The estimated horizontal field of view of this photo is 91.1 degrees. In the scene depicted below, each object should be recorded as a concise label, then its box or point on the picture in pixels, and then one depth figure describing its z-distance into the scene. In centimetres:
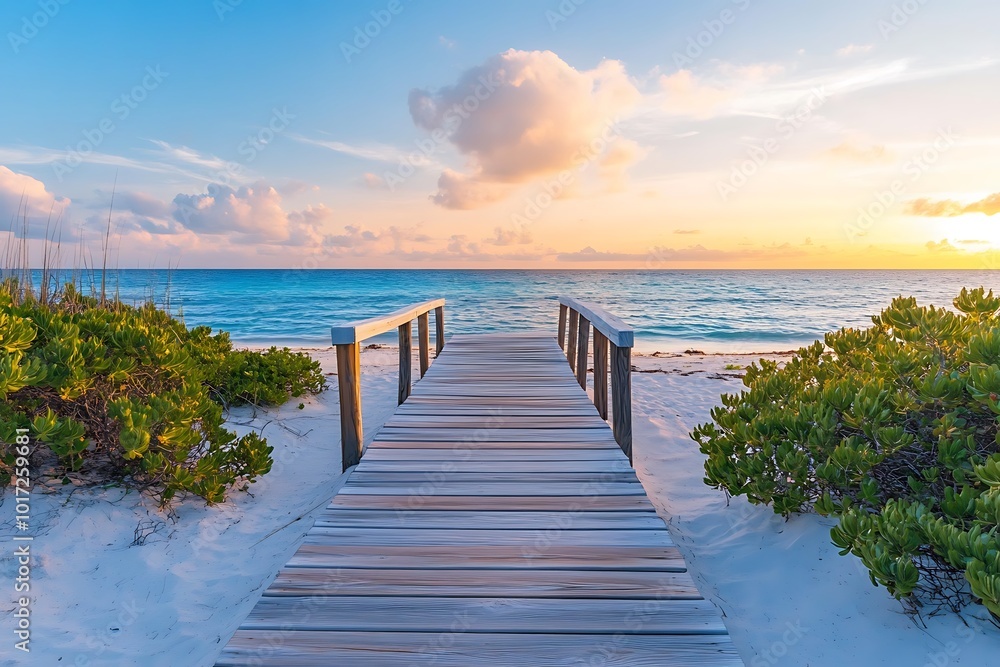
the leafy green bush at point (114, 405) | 299
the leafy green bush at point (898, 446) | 191
